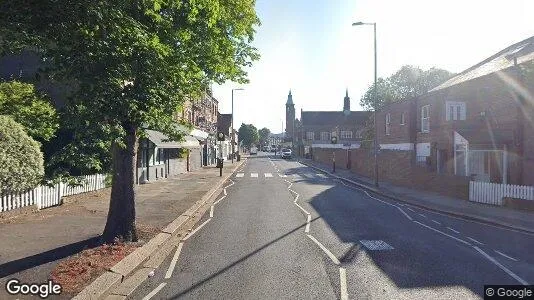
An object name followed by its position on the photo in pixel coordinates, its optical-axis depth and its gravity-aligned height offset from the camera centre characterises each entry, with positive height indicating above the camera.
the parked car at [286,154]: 76.75 -0.86
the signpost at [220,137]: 36.31 +1.32
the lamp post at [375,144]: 23.02 +0.33
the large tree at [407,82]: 66.00 +12.51
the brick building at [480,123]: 18.42 +1.61
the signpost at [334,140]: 34.62 +0.89
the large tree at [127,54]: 6.01 +1.99
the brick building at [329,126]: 93.12 +6.14
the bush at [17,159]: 11.90 -0.25
